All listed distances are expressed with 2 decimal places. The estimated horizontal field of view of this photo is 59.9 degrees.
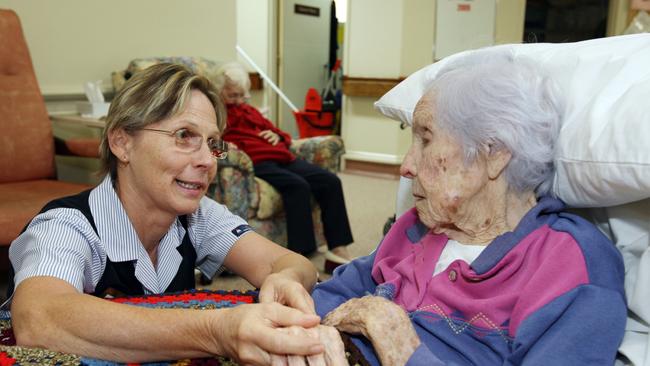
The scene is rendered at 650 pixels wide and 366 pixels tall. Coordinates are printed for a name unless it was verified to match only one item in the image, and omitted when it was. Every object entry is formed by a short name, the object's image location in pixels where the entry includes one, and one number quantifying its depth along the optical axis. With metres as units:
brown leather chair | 2.43
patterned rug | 0.79
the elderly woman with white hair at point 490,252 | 0.82
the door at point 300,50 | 6.27
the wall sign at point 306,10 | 6.32
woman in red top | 3.04
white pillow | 0.84
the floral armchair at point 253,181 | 2.79
